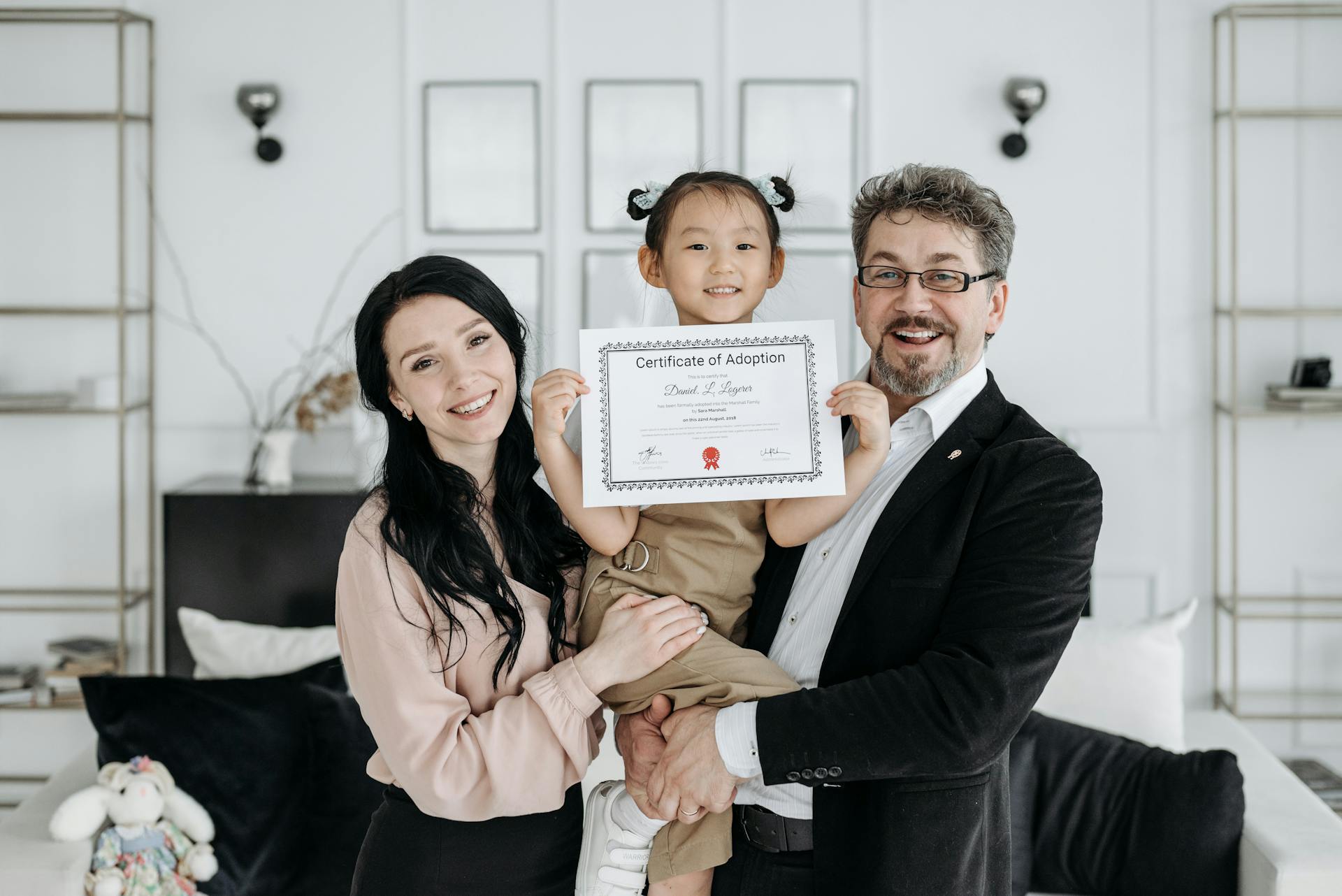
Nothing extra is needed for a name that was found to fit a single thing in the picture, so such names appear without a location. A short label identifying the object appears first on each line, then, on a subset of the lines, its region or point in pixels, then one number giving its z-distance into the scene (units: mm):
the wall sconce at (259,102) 3975
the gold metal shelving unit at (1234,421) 3920
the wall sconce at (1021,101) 3945
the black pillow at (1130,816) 2615
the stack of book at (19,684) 3959
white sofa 2455
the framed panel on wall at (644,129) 4082
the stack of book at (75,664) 3984
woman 1678
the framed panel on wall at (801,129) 4070
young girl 1746
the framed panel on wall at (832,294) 4098
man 1577
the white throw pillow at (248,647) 3230
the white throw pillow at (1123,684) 2979
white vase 3906
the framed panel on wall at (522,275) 4160
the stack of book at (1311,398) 3877
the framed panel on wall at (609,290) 4113
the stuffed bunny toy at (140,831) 2617
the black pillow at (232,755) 2811
